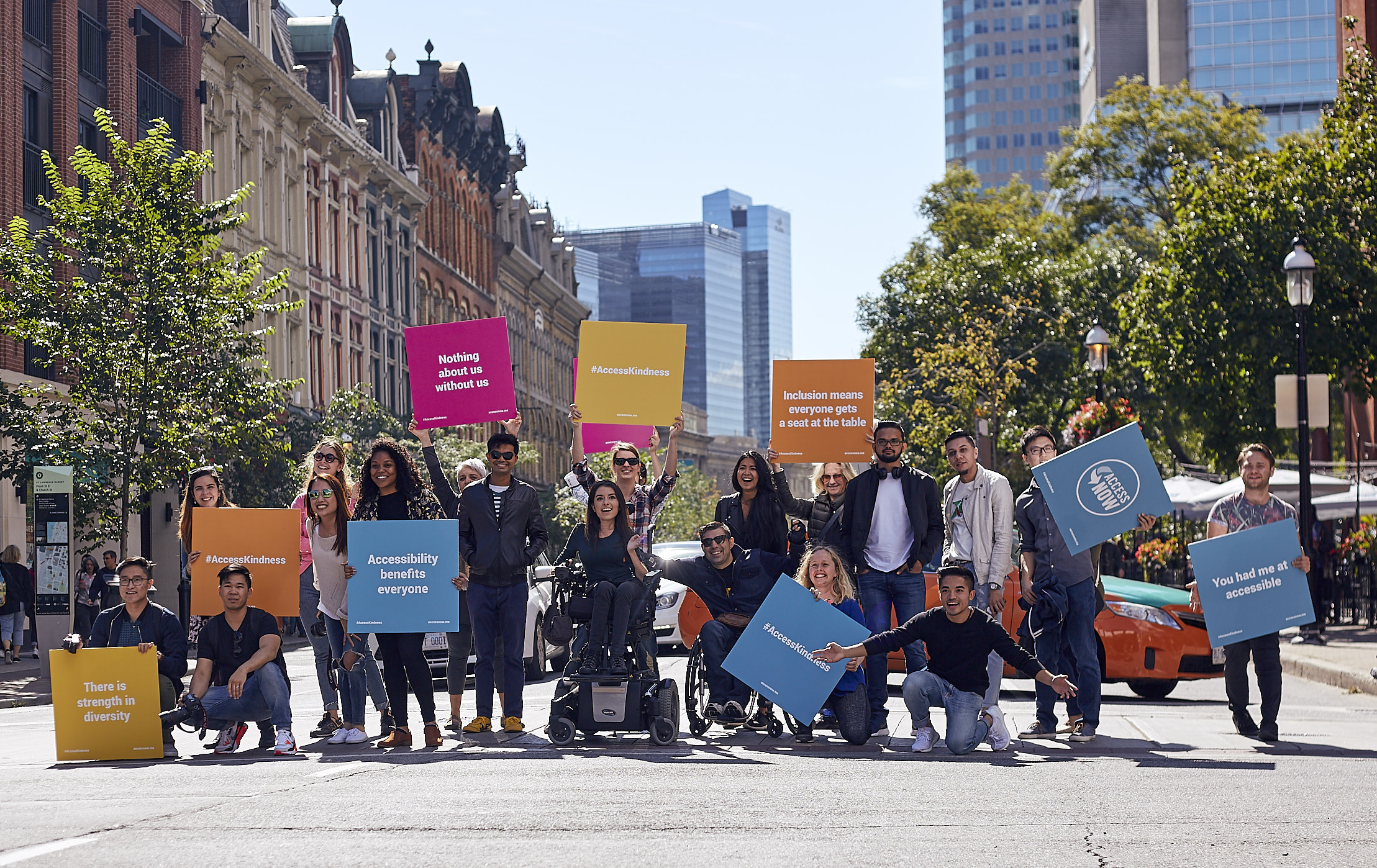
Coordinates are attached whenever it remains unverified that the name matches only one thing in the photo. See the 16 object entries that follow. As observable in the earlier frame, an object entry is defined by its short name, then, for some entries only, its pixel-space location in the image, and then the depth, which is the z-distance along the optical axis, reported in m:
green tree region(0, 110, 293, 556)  23.08
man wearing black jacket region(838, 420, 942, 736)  10.96
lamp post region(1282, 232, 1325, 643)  22.02
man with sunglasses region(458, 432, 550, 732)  10.78
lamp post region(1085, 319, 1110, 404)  32.91
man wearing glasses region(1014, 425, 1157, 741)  10.72
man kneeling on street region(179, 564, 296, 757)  10.49
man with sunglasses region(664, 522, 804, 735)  11.13
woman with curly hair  10.64
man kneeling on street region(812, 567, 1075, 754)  10.08
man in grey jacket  10.74
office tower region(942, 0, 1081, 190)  171.50
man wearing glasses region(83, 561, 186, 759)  10.76
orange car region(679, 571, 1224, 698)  14.18
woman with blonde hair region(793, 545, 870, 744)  10.54
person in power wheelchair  10.43
